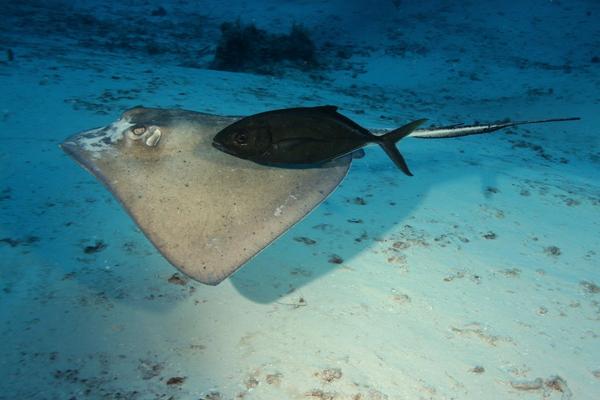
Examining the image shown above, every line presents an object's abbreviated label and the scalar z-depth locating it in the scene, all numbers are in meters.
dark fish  2.00
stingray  1.79
